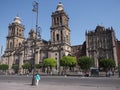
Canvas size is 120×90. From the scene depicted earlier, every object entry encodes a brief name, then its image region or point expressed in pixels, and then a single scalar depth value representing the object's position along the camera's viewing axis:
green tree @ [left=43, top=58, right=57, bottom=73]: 72.62
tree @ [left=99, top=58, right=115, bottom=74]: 61.56
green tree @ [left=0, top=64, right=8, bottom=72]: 88.79
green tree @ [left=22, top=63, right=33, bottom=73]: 81.81
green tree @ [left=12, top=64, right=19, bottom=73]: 88.61
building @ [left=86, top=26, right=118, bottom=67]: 72.62
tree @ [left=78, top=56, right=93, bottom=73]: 63.28
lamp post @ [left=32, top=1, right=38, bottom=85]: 22.85
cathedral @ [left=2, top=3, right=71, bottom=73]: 81.44
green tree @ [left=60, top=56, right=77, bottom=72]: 68.94
